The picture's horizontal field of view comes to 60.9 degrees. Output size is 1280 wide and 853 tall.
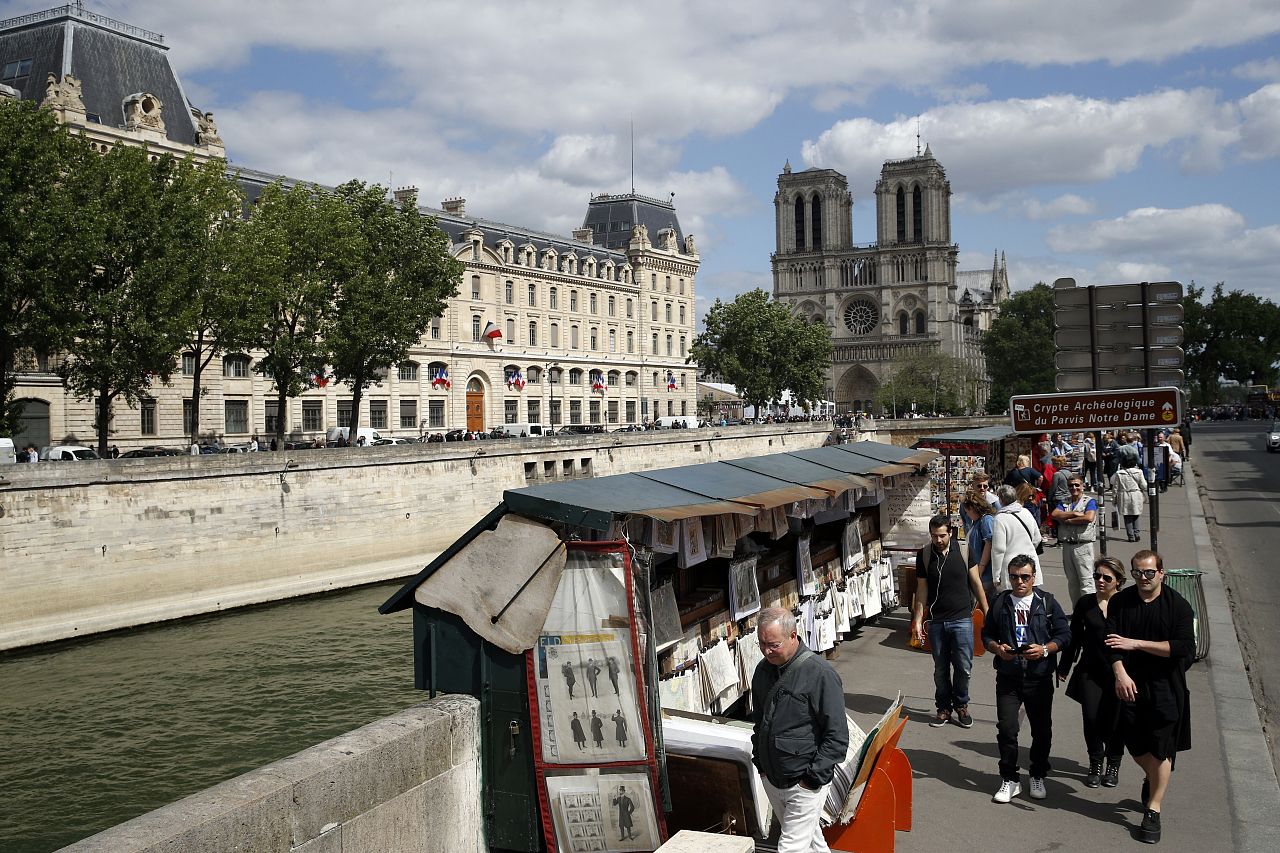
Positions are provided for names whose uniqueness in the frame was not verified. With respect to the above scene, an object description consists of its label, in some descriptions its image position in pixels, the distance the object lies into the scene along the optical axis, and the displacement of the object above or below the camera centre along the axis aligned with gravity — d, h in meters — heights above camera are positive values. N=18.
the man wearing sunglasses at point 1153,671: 6.75 -1.61
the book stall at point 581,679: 6.10 -1.45
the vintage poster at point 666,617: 7.83 -1.41
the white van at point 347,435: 45.81 -0.23
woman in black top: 7.10 -1.73
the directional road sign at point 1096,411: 10.25 +0.07
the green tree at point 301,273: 34.81 +5.23
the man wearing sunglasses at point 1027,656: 7.39 -1.62
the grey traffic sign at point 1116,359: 10.96 +0.59
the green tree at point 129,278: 27.64 +4.07
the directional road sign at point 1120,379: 11.02 +0.39
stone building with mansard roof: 42.19 +7.08
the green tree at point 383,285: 37.00 +5.16
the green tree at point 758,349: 77.62 +5.34
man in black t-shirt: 9.08 -1.71
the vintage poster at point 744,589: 9.18 -1.42
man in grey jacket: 5.39 -1.54
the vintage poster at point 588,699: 6.12 -1.55
